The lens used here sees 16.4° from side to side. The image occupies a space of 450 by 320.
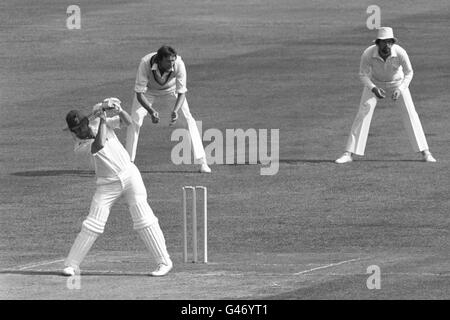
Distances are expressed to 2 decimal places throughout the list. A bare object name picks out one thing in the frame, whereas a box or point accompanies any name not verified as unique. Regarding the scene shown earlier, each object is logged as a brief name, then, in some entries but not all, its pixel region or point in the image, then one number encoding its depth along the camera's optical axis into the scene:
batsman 17.94
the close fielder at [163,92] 25.17
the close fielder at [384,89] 27.19
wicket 18.58
